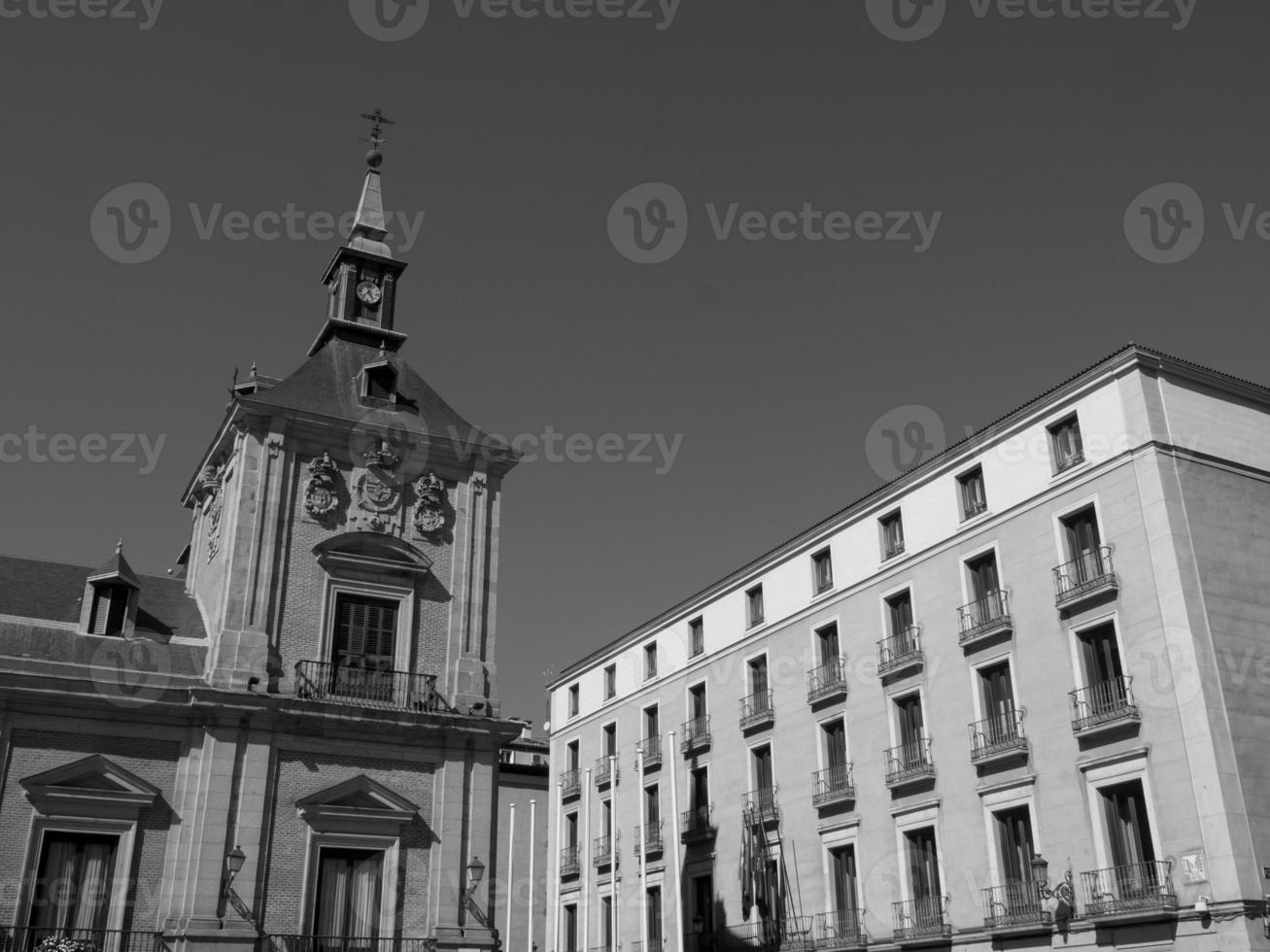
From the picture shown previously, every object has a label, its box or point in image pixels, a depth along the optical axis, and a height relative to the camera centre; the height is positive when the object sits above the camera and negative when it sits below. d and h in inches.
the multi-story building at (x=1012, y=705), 1182.9 +291.8
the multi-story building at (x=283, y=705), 1001.5 +225.2
